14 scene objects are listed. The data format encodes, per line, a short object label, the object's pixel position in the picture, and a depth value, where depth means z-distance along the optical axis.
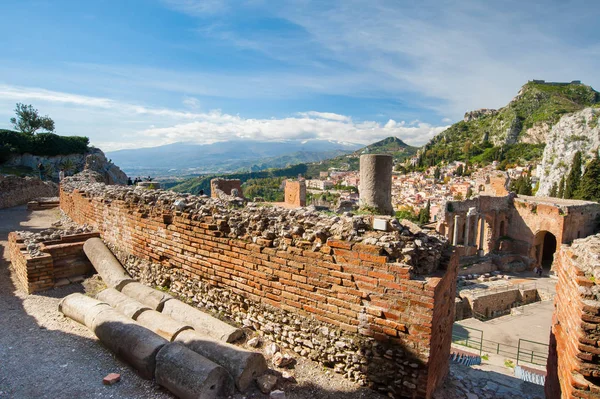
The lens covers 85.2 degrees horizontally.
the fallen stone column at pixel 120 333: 3.74
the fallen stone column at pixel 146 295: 5.19
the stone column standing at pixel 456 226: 26.48
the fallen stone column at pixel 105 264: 6.17
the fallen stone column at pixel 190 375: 3.24
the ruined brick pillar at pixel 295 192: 16.11
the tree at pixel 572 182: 37.16
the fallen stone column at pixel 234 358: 3.55
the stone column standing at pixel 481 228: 27.91
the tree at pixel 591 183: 33.62
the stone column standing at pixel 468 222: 26.59
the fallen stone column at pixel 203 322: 4.40
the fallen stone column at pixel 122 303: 4.75
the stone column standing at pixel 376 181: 8.02
